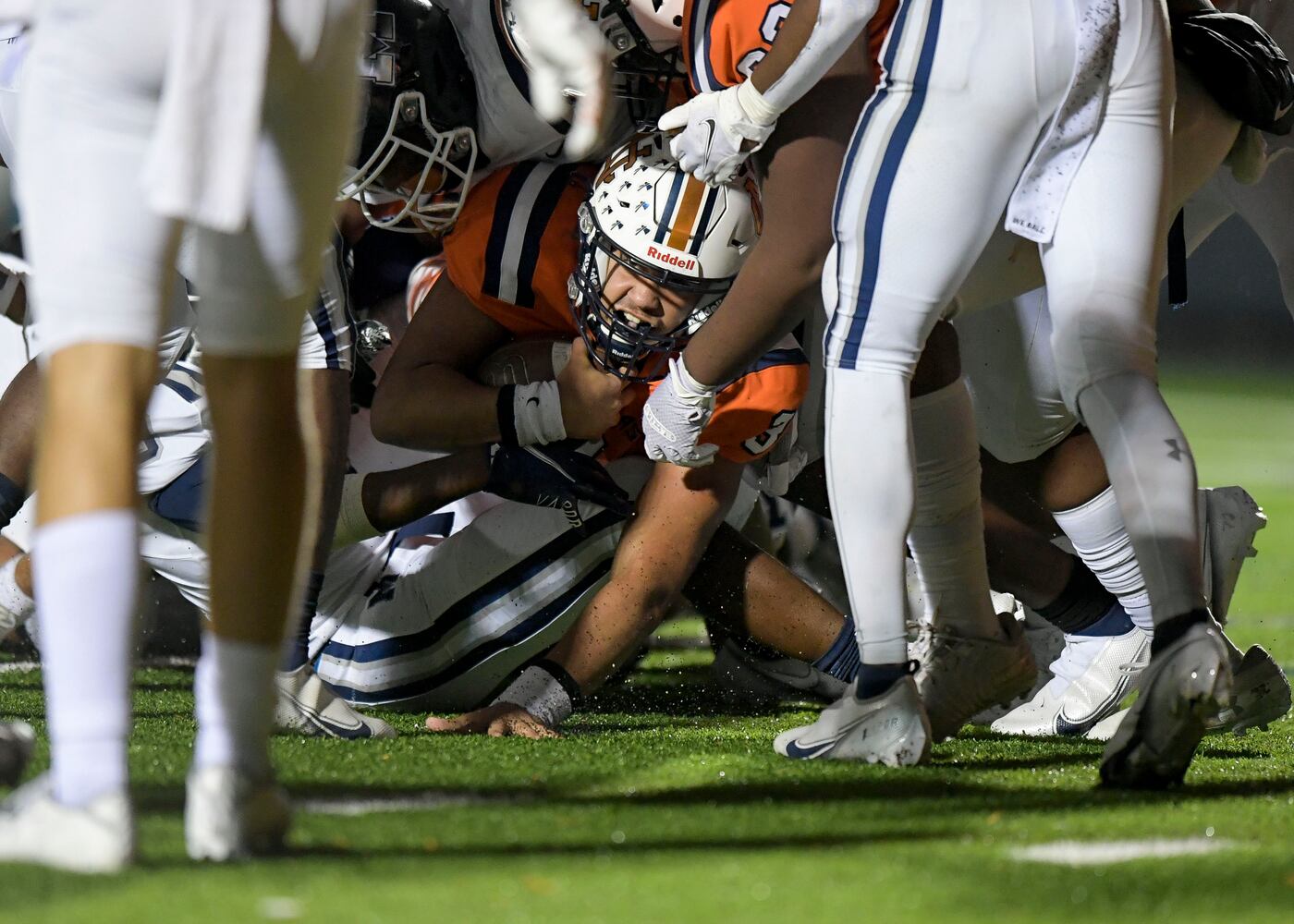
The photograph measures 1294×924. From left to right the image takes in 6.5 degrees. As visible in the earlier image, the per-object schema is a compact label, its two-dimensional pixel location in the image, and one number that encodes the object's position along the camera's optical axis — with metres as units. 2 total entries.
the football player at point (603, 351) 16.66
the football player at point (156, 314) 15.46
